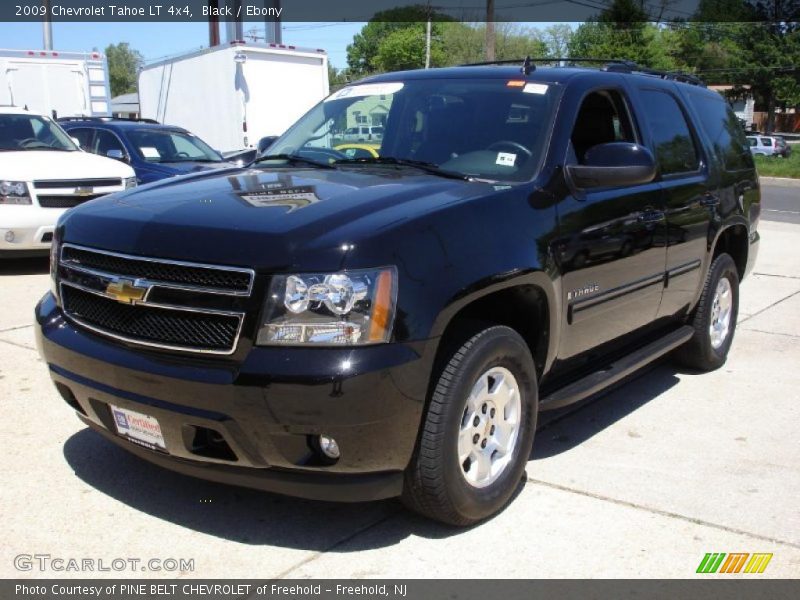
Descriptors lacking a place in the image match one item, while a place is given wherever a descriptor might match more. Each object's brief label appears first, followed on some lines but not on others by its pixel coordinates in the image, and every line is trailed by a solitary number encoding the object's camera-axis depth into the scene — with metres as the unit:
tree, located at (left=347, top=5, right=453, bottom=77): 84.19
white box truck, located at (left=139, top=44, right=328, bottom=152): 15.84
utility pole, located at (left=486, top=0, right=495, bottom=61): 27.49
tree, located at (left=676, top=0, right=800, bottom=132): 54.72
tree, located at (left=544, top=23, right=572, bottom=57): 82.38
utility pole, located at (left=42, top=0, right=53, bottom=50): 25.94
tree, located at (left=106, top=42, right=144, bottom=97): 97.94
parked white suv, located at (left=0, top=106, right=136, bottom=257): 8.54
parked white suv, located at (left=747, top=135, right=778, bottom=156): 42.31
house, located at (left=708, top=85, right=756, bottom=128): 62.41
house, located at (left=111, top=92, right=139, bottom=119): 66.82
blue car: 11.43
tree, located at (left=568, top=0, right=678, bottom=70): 54.28
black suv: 2.95
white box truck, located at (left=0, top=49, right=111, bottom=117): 15.87
